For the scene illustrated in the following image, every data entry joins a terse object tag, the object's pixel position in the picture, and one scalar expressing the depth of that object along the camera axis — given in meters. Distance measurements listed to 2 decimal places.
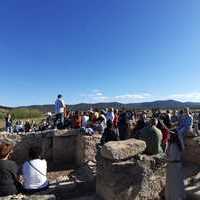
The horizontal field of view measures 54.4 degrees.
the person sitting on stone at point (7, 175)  3.24
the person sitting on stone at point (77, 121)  8.02
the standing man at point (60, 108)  8.42
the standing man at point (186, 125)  7.09
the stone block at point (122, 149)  3.72
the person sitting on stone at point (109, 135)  5.98
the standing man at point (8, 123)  11.44
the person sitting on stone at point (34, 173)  3.48
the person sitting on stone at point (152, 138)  4.63
